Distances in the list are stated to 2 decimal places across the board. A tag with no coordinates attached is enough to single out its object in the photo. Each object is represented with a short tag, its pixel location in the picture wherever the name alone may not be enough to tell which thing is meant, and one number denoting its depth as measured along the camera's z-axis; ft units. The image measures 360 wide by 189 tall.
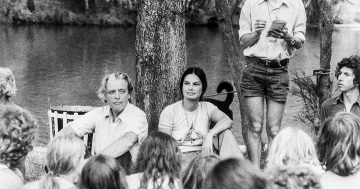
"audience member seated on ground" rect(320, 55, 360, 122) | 33.22
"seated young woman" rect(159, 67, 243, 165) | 33.71
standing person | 33.32
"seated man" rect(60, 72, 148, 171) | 32.68
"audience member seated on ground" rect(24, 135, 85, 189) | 23.15
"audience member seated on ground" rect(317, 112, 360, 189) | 23.22
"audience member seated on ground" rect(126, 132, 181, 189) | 23.84
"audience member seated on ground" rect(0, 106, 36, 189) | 23.32
